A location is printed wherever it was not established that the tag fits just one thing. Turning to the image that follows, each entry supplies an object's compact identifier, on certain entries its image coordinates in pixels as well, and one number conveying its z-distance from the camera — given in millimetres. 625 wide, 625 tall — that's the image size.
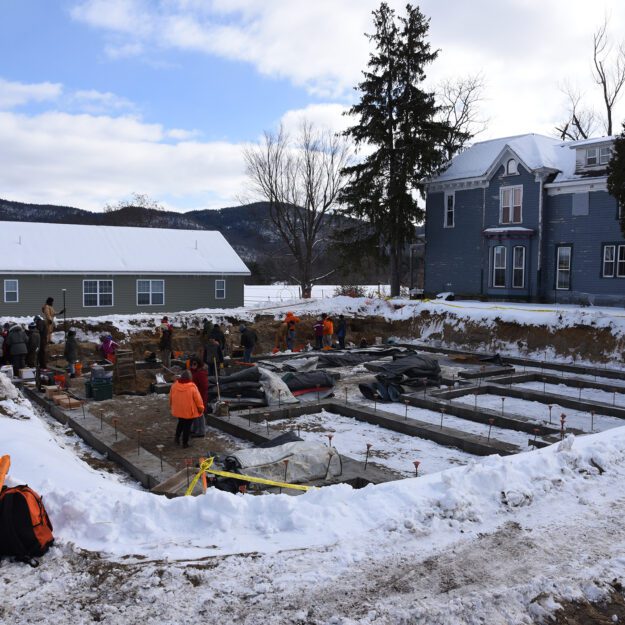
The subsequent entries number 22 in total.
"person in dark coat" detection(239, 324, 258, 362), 19328
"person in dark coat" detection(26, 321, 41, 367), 17500
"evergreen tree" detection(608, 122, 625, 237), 22109
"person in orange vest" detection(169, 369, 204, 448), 10727
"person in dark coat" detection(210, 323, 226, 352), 18422
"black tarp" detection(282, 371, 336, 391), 15133
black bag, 5359
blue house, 27172
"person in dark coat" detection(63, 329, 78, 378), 17016
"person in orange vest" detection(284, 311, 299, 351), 22625
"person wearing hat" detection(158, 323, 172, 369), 18875
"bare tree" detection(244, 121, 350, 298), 39750
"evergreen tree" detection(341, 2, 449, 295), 32844
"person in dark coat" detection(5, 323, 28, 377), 16719
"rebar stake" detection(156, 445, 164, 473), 10223
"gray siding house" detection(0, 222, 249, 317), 27359
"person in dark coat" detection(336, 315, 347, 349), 23625
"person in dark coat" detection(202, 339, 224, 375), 15711
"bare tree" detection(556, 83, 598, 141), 44756
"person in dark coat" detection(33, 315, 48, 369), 17812
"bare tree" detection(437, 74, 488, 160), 34122
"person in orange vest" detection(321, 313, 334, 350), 23286
